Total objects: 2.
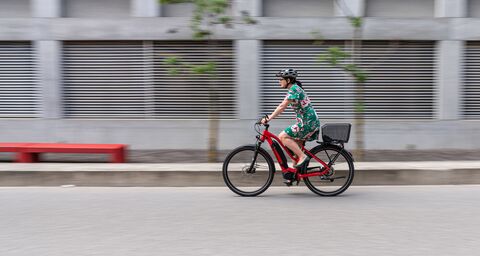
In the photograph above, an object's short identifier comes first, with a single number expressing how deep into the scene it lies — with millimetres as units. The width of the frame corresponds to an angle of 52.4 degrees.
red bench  9352
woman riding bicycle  7039
